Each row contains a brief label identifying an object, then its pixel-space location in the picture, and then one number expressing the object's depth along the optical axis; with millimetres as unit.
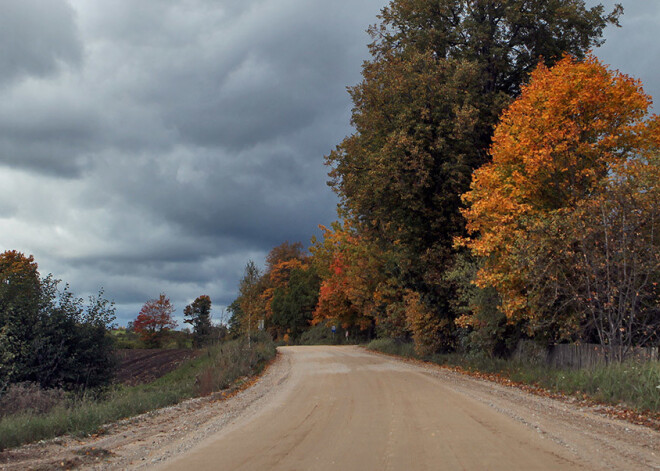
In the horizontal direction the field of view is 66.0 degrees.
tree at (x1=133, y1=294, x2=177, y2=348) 62375
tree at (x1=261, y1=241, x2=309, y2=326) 77569
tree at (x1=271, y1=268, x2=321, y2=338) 67250
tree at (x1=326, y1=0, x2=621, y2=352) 21000
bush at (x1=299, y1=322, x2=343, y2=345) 59531
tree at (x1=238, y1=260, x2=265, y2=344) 39562
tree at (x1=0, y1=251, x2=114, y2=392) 16516
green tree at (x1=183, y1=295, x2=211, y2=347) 51134
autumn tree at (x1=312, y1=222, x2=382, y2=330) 37094
